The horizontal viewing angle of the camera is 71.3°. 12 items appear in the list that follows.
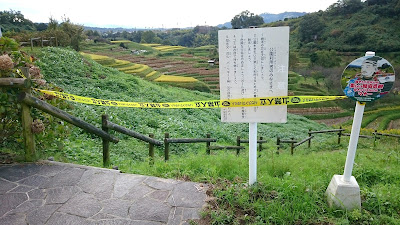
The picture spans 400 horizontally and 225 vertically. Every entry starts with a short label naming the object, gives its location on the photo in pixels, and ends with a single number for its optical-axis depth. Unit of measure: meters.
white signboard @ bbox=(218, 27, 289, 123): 3.27
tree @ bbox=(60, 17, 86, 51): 27.77
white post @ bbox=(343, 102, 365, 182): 2.99
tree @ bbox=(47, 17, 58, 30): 27.22
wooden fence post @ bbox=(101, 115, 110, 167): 4.89
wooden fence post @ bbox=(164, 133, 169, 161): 6.34
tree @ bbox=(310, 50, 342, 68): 49.56
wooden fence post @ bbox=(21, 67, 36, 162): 4.13
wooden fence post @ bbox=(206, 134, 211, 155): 7.71
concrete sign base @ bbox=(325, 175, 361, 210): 3.09
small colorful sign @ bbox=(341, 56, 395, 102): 2.86
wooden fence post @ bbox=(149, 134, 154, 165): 5.95
